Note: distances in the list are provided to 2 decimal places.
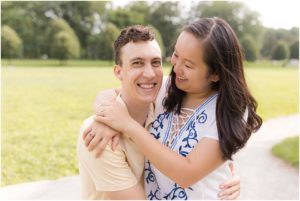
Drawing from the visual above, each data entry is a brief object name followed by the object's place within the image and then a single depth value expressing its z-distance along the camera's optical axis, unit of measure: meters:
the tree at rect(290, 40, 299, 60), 49.61
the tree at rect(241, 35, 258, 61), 45.88
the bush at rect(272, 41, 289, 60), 51.97
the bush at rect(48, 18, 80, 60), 41.09
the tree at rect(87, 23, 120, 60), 43.03
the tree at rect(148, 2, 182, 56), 50.41
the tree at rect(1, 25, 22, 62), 37.69
